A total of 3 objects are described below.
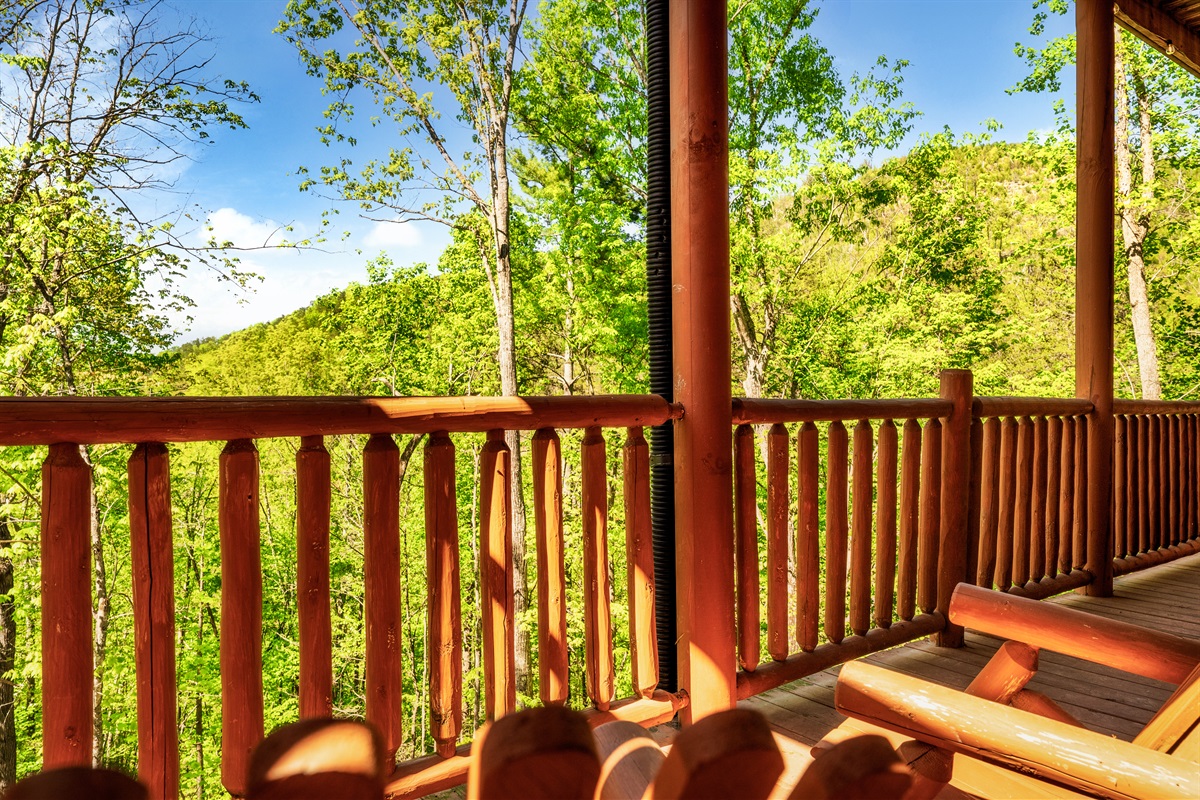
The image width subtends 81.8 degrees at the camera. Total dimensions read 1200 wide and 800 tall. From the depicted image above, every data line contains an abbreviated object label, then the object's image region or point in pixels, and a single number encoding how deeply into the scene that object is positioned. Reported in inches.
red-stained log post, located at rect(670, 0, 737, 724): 73.9
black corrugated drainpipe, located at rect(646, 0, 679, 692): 81.5
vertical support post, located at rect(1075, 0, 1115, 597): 132.2
